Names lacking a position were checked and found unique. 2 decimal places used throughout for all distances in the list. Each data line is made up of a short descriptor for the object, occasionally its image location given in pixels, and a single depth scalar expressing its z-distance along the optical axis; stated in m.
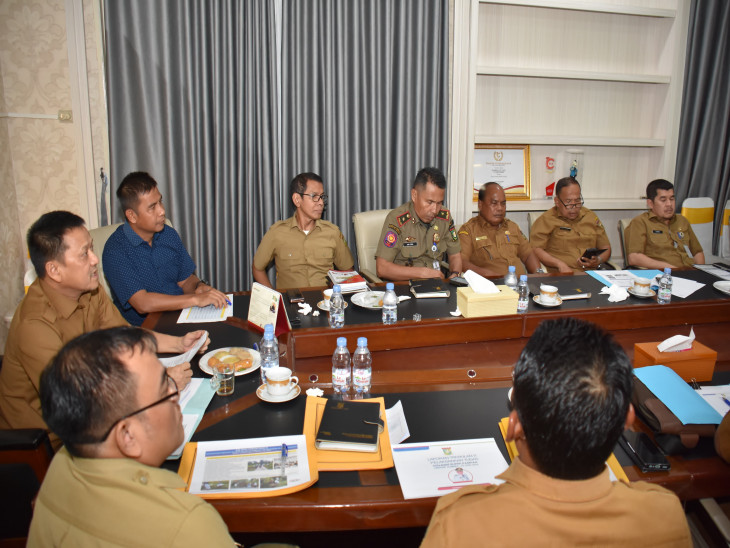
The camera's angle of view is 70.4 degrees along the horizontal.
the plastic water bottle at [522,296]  2.28
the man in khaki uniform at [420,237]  3.11
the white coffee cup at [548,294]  2.34
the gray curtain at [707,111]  4.13
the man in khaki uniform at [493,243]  3.56
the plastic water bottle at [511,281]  2.49
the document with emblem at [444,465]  1.21
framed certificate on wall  4.21
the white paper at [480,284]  2.19
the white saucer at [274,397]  1.56
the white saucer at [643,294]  2.47
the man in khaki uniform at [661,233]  3.71
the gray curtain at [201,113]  3.29
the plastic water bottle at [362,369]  1.64
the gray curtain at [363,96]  3.55
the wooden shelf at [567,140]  4.02
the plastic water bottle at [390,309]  2.12
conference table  1.17
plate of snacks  1.74
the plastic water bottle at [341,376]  1.66
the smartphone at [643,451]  1.27
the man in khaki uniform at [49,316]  1.63
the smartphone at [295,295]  2.35
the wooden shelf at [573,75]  3.88
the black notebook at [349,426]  1.33
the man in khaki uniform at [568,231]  3.67
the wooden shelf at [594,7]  3.82
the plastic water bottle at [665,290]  2.42
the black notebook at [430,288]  2.43
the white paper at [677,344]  1.72
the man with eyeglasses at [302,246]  3.15
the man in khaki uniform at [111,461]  0.87
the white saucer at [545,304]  2.33
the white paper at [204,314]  2.22
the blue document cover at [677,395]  1.39
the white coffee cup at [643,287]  2.46
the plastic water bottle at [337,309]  2.08
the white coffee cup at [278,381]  1.59
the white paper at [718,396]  1.53
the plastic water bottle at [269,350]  1.75
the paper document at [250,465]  1.22
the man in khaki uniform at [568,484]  0.87
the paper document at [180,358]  1.80
